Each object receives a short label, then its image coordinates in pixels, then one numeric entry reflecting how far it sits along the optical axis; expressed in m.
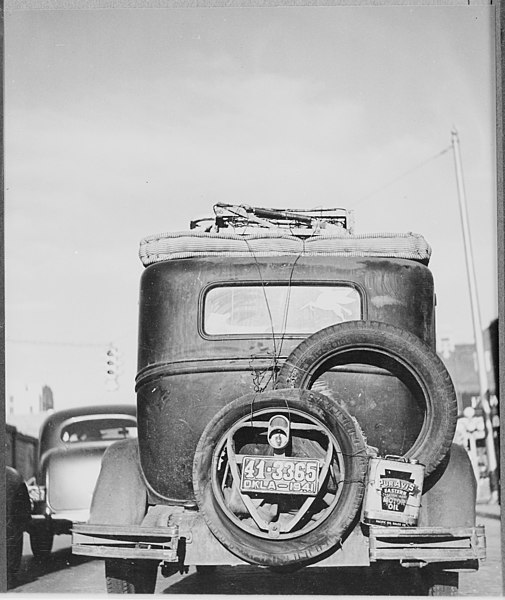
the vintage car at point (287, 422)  4.66
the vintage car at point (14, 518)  6.09
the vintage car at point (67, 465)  7.16
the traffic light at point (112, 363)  6.47
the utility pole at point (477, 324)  6.18
